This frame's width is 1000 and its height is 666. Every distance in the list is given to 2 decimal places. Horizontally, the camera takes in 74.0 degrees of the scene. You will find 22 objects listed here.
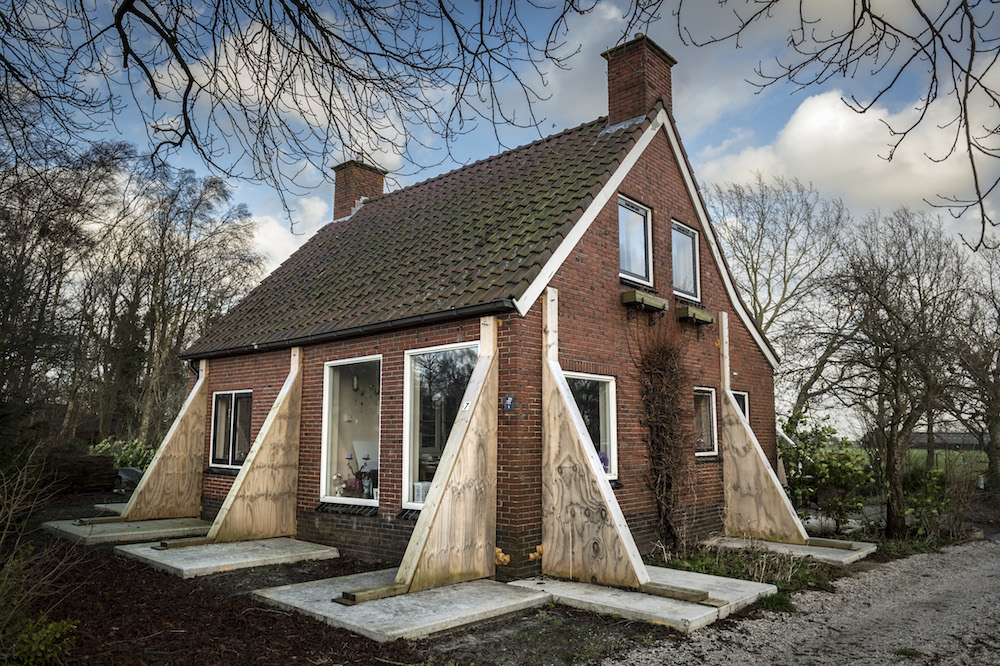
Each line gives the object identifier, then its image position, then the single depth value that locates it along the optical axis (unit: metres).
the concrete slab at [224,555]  8.01
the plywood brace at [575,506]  7.22
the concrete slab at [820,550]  9.14
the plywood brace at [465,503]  7.00
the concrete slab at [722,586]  6.73
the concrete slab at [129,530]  9.99
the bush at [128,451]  19.19
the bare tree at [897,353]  11.13
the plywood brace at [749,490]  10.37
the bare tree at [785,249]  23.22
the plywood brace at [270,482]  9.70
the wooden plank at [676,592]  6.63
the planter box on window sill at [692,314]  10.88
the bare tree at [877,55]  3.11
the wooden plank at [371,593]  6.43
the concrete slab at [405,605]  5.70
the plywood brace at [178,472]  11.88
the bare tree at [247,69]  4.34
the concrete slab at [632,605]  6.06
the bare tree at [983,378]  16.62
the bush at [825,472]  11.19
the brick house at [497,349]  7.97
